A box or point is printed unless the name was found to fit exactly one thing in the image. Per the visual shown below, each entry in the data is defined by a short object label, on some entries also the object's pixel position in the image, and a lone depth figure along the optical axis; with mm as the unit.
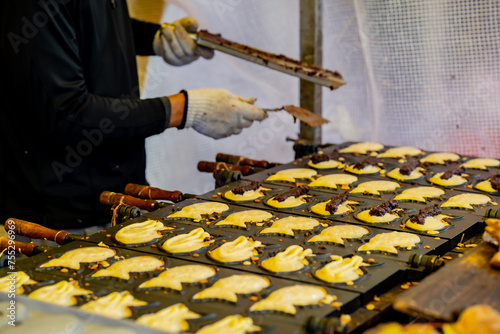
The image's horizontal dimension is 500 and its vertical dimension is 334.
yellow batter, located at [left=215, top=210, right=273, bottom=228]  2277
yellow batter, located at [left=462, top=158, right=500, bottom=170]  3072
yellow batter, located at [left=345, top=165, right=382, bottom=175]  3001
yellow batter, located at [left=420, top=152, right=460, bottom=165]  3189
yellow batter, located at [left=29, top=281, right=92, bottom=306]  1631
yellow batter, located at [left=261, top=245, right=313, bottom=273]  1845
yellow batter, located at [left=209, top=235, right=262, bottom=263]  1926
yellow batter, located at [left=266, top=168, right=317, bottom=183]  2881
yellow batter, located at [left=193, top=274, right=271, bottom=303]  1644
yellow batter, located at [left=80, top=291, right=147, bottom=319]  1555
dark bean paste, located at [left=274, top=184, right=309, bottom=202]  2508
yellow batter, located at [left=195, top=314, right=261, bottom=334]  1439
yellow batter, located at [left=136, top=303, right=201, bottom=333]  1477
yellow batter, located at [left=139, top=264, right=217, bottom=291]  1728
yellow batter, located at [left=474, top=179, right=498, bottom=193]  2668
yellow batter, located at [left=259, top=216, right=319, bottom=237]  2171
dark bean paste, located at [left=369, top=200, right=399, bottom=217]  2297
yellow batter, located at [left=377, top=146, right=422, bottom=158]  3336
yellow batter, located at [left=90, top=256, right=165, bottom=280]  1822
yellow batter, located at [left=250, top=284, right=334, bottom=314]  1571
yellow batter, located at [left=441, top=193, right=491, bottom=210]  2443
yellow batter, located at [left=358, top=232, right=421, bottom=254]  1993
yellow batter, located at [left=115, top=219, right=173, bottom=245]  2103
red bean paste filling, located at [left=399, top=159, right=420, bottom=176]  2900
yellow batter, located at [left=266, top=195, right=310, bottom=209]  2500
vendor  2533
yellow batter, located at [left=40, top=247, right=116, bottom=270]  1898
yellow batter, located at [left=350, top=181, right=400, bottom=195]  2674
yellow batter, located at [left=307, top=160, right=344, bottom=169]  3104
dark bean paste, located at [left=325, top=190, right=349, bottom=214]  2385
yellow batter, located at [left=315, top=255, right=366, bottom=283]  1763
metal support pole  3850
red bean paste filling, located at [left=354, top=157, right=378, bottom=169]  3027
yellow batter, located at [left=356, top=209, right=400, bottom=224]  2287
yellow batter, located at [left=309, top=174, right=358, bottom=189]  2781
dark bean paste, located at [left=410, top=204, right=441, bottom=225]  2209
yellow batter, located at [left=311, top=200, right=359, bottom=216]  2396
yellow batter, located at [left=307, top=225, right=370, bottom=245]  2082
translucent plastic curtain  3846
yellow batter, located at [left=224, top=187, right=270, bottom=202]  2600
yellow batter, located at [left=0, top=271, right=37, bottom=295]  1718
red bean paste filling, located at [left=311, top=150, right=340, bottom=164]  3115
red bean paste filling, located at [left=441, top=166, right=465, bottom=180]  2807
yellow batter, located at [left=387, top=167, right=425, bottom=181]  2895
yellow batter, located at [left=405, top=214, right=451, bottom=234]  2177
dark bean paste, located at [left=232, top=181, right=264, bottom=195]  2619
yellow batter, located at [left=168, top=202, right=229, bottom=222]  2371
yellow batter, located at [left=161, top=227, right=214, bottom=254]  2016
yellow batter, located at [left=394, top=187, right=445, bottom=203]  2555
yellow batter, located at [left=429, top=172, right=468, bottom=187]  2777
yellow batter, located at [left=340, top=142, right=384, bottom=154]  3453
